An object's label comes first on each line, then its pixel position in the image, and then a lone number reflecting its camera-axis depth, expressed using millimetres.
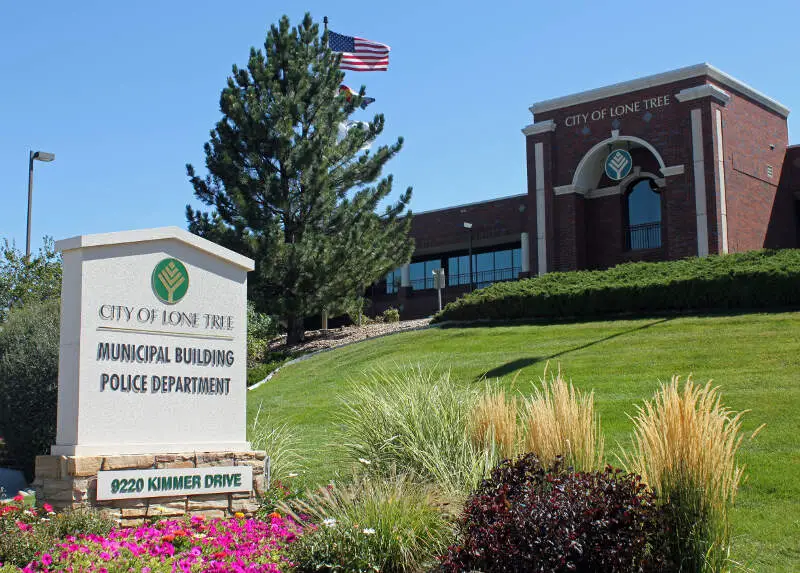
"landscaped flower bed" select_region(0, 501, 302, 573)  6105
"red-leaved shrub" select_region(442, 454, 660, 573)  5766
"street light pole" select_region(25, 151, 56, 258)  22766
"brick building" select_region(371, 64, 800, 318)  29547
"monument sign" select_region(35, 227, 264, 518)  7879
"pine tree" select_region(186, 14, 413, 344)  25688
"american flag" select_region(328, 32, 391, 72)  30453
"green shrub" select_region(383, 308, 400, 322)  33900
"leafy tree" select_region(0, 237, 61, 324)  21859
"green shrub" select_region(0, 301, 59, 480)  13750
